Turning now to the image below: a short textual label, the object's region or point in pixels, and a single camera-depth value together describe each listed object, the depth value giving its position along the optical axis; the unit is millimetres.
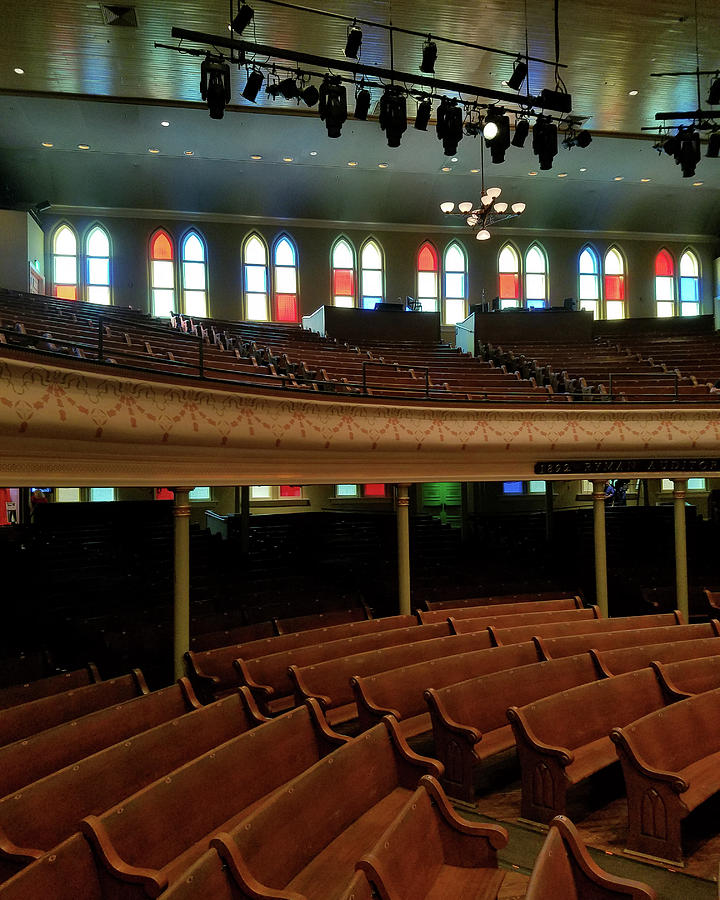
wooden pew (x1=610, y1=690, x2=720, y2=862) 3943
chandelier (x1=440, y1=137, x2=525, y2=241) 13617
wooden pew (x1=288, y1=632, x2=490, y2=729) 5375
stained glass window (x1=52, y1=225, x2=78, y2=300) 18109
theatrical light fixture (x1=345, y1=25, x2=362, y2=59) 9520
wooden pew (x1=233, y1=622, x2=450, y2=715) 5621
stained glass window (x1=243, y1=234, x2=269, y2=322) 19469
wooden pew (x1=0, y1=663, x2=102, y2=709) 5094
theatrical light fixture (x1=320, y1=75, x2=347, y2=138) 9438
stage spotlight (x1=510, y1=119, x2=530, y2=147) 9828
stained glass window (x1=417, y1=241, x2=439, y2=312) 20484
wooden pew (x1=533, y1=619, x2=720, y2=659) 6414
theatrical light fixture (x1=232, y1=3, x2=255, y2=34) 8703
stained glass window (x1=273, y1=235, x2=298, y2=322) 19641
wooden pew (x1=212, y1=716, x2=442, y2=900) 2918
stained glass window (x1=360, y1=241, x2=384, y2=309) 20172
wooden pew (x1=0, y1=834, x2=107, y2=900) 2496
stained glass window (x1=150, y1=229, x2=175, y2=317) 18812
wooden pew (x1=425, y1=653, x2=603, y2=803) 4645
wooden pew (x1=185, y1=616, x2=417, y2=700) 5988
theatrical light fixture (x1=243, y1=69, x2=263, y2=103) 9234
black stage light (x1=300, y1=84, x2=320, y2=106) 9844
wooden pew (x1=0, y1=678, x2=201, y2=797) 3709
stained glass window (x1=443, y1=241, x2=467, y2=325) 20625
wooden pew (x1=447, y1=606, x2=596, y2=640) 7441
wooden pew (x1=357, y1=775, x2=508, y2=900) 2873
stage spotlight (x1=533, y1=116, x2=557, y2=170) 10305
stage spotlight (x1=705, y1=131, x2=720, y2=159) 11039
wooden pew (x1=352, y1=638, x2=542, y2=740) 5011
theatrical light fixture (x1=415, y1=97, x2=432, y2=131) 9992
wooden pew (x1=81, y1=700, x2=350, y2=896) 2873
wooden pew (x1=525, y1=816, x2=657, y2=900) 2717
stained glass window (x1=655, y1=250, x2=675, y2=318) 21469
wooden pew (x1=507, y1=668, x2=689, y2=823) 4324
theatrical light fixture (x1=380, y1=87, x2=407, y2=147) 9773
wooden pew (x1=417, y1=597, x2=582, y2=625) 7867
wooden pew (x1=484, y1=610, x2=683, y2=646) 6984
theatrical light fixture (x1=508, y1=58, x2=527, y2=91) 9562
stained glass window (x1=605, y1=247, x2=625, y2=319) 21266
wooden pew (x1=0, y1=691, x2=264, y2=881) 3090
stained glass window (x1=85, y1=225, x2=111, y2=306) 18312
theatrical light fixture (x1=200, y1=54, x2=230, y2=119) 8930
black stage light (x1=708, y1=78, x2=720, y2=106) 10180
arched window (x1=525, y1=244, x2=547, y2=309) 20953
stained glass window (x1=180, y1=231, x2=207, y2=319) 19031
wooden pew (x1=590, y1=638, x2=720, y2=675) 6000
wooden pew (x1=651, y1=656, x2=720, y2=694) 5500
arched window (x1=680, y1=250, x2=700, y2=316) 21594
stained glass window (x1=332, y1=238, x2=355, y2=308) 20031
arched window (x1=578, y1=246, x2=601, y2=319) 21156
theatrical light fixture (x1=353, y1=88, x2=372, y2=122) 9859
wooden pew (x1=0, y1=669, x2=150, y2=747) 4422
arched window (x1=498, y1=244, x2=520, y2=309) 20812
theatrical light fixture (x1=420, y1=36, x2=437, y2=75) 9516
